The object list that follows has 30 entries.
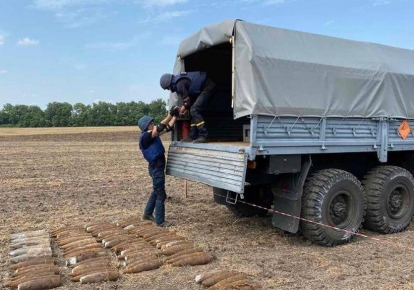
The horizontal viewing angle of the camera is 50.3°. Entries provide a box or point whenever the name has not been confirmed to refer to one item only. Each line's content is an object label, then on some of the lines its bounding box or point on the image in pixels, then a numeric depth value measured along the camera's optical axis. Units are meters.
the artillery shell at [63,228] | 7.10
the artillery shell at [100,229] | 7.06
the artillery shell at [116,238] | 6.55
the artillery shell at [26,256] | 5.72
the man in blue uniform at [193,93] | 7.68
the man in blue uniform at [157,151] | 7.60
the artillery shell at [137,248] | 5.94
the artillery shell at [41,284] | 4.80
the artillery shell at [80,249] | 5.97
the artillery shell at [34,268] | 5.20
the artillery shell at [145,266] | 5.36
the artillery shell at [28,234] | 6.82
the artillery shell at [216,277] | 4.87
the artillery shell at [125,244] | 6.20
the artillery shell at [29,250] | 5.93
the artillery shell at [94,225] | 7.26
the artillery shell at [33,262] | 5.45
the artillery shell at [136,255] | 5.68
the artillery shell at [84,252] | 5.88
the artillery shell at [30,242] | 6.30
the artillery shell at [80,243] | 6.30
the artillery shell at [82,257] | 5.63
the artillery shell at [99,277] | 5.03
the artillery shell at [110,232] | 6.82
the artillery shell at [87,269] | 5.17
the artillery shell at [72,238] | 6.47
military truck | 6.08
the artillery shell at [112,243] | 6.38
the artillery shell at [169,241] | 6.28
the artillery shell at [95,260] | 5.50
